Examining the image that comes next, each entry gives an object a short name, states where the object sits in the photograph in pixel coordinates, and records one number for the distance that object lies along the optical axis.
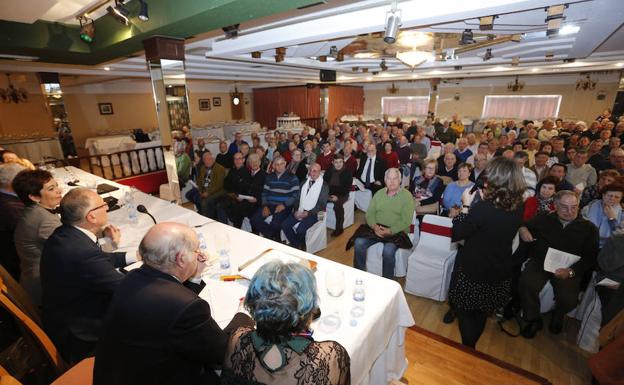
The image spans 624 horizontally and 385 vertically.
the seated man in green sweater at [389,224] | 3.17
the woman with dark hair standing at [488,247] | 1.94
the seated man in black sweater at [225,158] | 5.88
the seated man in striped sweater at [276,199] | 4.07
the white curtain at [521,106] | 12.43
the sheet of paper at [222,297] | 1.65
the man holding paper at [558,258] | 2.48
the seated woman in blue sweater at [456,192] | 3.39
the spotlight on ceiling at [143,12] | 2.40
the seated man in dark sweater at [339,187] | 4.48
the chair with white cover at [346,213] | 4.62
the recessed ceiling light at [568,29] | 3.43
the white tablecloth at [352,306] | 1.52
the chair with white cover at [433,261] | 2.98
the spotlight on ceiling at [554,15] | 2.39
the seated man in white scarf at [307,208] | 3.85
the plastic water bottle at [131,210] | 2.97
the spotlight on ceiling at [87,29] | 3.32
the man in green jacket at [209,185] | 4.74
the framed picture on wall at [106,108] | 11.25
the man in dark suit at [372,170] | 5.09
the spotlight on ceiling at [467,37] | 3.31
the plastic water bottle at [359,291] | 1.71
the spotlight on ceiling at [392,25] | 2.15
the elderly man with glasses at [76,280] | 1.57
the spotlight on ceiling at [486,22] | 2.50
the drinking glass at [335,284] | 1.74
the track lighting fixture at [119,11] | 2.43
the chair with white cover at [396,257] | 3.25
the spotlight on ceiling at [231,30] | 2.67
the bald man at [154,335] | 1.11
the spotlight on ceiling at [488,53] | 4.99
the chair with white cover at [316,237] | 3.85
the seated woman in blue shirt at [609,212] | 2.63
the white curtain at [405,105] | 15.53
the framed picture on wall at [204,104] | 14.05
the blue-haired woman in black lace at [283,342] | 1.01
